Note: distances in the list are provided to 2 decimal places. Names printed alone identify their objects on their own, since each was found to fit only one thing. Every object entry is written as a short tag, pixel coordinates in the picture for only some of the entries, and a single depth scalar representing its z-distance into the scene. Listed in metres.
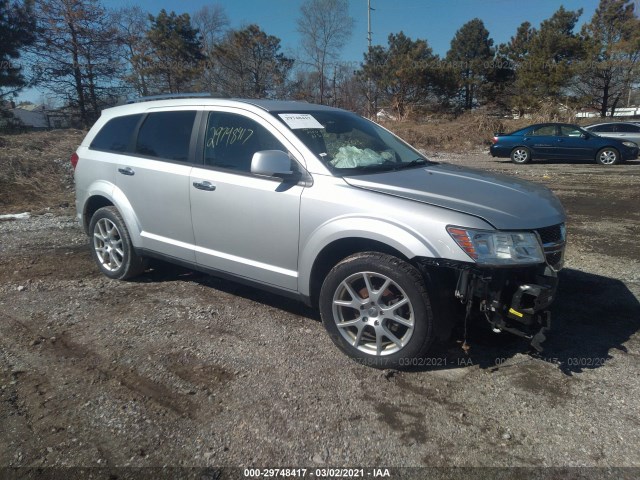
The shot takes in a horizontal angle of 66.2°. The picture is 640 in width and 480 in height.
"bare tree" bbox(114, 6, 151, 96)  20.57
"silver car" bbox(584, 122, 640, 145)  19.22
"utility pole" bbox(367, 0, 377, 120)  37.28
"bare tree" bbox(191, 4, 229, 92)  28.37
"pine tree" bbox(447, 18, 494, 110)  38.12
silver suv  3.03
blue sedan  17.36
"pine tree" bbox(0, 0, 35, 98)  17.98
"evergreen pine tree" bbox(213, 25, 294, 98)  28.67
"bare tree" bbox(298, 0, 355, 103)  31.50
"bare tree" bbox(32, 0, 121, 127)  18.34
